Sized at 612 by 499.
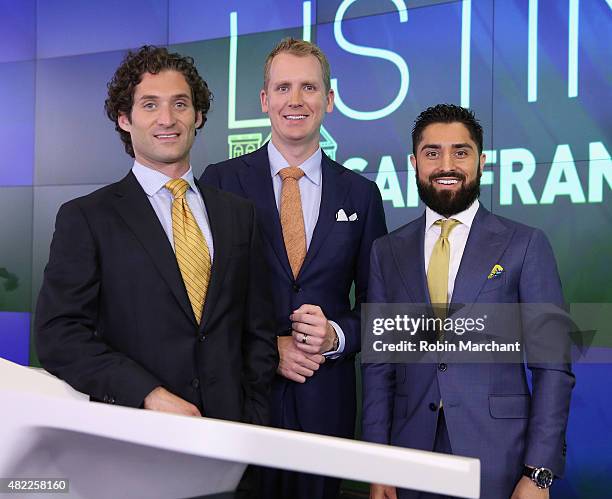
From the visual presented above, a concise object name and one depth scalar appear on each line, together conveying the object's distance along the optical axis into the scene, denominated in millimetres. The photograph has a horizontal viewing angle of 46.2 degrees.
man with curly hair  1570
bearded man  1878
